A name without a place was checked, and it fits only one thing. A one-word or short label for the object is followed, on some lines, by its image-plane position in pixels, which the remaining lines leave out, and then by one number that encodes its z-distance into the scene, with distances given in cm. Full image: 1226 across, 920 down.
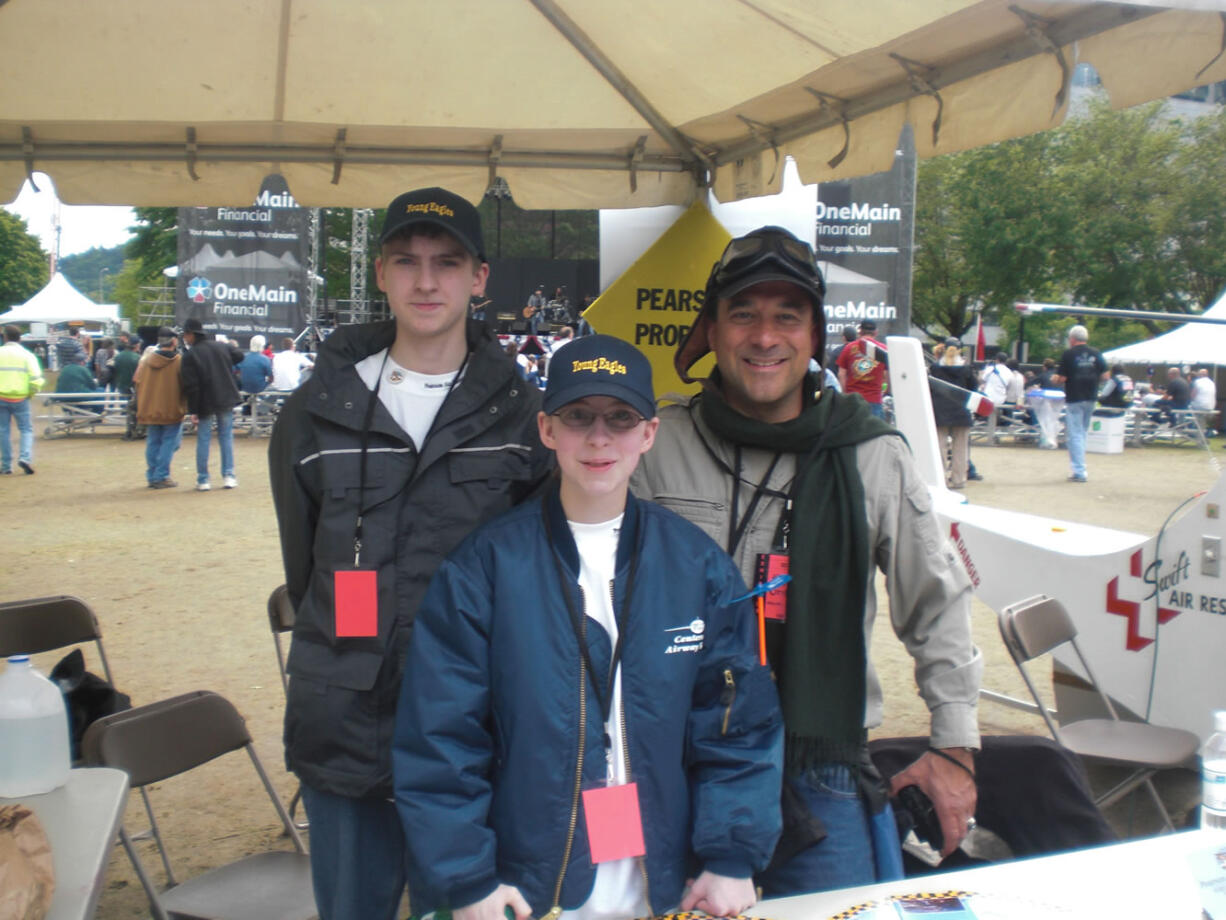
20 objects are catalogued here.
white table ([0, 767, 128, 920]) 155
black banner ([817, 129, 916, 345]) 1303
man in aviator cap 201
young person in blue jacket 165
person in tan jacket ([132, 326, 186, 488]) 1118
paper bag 138
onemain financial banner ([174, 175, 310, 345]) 1653
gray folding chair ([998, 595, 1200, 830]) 369
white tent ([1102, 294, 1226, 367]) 1978
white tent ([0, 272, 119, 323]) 3328
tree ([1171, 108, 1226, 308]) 3228
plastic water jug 186
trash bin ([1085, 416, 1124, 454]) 1873
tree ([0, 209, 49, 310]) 7460
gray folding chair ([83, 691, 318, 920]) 258
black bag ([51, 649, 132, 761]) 327
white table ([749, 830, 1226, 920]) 160
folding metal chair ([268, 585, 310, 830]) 374
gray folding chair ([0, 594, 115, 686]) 345
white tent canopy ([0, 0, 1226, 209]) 251
